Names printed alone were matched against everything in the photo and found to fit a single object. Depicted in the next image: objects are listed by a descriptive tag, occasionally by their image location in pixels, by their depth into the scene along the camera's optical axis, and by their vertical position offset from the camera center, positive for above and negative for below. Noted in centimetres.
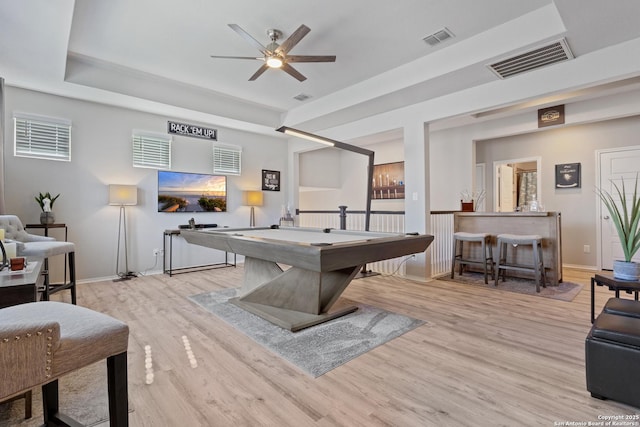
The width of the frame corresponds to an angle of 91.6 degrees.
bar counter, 432 -23
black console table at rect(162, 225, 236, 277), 513 -82
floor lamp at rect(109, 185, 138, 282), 460 +16
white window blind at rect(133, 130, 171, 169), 507 +106
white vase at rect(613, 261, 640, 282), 230 -44
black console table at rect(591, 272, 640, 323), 222 -53
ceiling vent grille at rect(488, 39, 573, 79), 316 +167
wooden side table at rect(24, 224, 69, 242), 398 -16
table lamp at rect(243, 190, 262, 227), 619 +30
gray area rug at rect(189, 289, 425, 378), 221 -102
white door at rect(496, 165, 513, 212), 654 +52
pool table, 218 -36
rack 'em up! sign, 545 +151
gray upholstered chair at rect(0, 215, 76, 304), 290 -32
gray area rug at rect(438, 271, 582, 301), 380 -101
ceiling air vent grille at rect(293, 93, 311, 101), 536 +203
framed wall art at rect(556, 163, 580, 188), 551 +66
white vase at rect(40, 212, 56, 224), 407 -6
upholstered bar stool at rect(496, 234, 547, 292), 401 -56
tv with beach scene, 536 +39
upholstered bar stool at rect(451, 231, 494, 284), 450 -61
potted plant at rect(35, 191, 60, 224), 408 +10
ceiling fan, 297 +168
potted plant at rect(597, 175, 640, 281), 232 -26
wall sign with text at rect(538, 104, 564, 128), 514 +162
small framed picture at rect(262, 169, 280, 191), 676 +72
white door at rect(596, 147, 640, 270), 497 +53
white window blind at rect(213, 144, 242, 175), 600 +107
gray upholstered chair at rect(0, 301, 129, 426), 87 -43
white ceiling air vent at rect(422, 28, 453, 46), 339 +197
